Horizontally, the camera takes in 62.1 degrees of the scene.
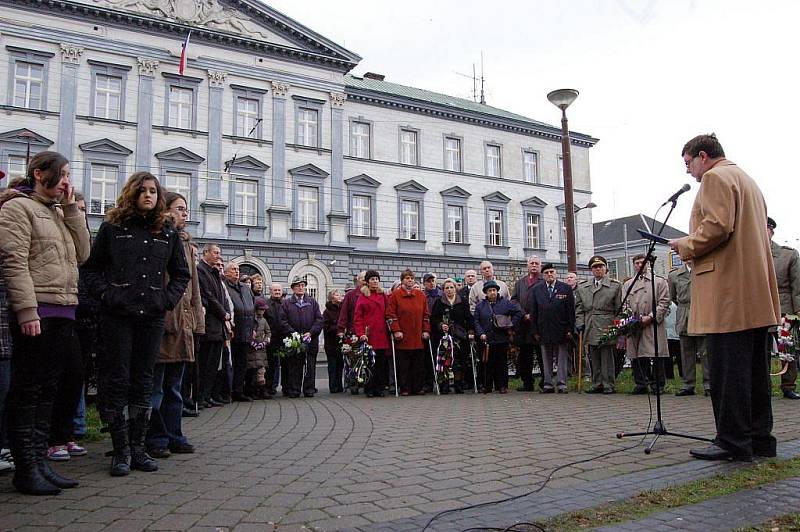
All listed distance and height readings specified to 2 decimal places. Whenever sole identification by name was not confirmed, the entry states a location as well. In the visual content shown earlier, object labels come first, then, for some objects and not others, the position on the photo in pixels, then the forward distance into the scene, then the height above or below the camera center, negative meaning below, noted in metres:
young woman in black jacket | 4.80 +0.35
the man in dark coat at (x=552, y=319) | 11.04 +0.39
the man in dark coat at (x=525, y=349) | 11.60 -0.10
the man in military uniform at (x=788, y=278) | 8.85 +0.81
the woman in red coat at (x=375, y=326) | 11.42 +0.34
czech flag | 31.53 +13.82
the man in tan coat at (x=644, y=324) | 10.36 +0.27
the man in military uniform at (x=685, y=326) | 9.90 +0.23
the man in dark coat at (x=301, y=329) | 11.53 +0.31
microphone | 5.49 +1.22
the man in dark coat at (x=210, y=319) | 9.11 +0.40
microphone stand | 5.47 -0.56
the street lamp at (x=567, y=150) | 14.93 +4.34
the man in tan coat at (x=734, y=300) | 4.86 +0.29
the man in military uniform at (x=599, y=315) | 10.66 +0.44
